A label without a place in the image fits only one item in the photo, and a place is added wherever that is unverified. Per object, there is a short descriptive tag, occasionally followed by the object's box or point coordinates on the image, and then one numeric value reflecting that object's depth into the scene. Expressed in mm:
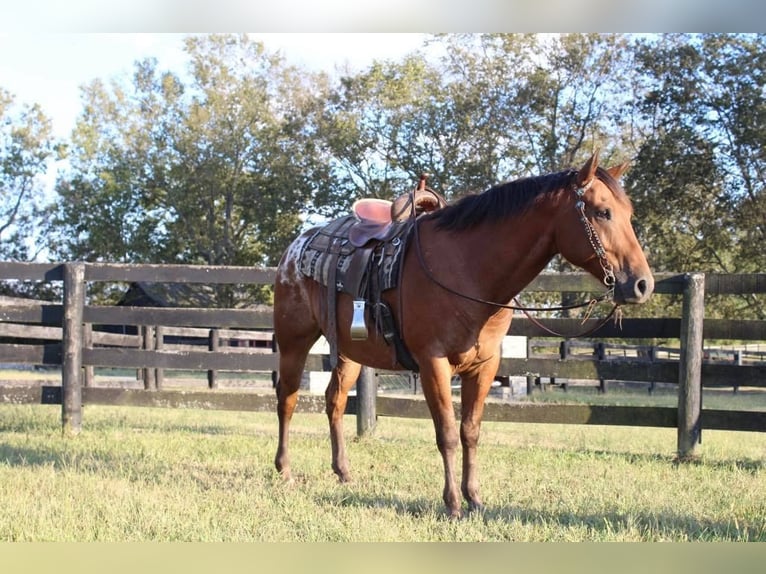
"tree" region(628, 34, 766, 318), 19391
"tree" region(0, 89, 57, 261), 34938
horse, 3926
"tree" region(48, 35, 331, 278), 27500
